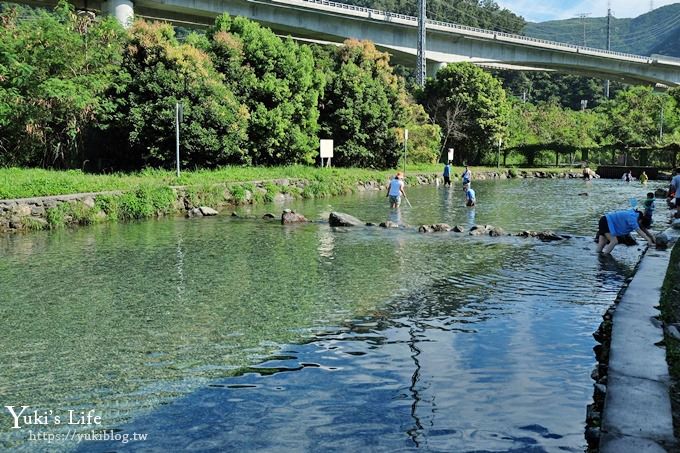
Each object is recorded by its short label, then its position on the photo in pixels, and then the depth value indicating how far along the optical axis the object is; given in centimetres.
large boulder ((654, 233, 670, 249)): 1344
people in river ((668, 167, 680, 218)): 2091
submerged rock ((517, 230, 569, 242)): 1688
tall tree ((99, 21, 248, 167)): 2900
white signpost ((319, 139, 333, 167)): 3647
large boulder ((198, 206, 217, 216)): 2245
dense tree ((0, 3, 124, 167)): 2553
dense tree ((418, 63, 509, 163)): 6159
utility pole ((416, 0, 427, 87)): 5821
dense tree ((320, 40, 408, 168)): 4274
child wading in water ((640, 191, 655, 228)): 1753
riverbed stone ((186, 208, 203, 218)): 2231
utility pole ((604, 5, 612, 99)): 11290
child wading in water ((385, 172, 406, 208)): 2509
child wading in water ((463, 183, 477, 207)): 2560
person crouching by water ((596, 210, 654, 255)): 1391
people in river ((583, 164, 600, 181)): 5359
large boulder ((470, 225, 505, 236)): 1770
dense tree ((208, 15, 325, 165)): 3372
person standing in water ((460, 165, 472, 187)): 3077
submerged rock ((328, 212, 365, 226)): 1952
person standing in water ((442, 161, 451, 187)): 4181
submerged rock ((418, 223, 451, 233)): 1834
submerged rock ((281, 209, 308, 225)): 2019
